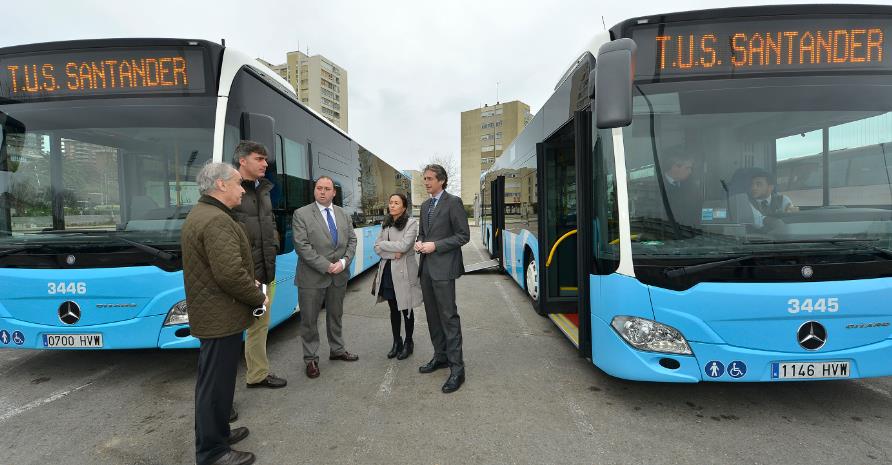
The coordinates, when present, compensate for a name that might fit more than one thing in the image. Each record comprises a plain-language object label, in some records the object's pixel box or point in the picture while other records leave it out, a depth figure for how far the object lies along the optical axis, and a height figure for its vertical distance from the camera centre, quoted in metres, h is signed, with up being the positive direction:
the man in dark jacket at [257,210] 3.40 +0.17
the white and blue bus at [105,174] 3.71 +0.57
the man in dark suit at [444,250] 3.86 -0.24
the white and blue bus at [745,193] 2.87 +0.17
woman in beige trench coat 4.26 -0.37
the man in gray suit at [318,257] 4.10 -0.30
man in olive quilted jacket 2.44 -0.40
